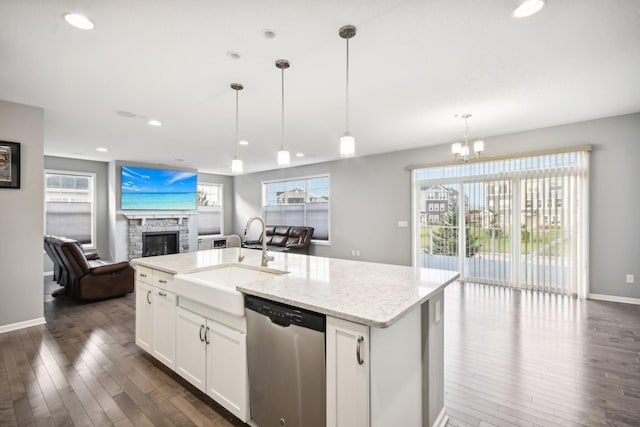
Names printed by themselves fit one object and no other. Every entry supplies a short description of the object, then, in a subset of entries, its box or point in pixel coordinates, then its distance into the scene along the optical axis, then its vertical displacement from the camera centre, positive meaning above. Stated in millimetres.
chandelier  4120 +914
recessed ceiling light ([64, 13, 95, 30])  1946 +1320
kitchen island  1291 -644
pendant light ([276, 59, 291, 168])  2579 +546
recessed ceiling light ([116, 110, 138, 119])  3842 +1336
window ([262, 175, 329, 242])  7832 +269
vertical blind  4480 -153
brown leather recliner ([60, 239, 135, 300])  4344 -991
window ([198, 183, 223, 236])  9500 +124
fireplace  7766 -824
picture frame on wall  3307 +564
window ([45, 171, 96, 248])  6691 +178
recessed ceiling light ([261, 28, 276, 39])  2133 +1337
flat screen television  7363 +654
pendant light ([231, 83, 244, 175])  3046 +536
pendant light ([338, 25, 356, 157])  2111 +564
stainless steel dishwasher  1412 -805
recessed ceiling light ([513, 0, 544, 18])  1860 +1341
